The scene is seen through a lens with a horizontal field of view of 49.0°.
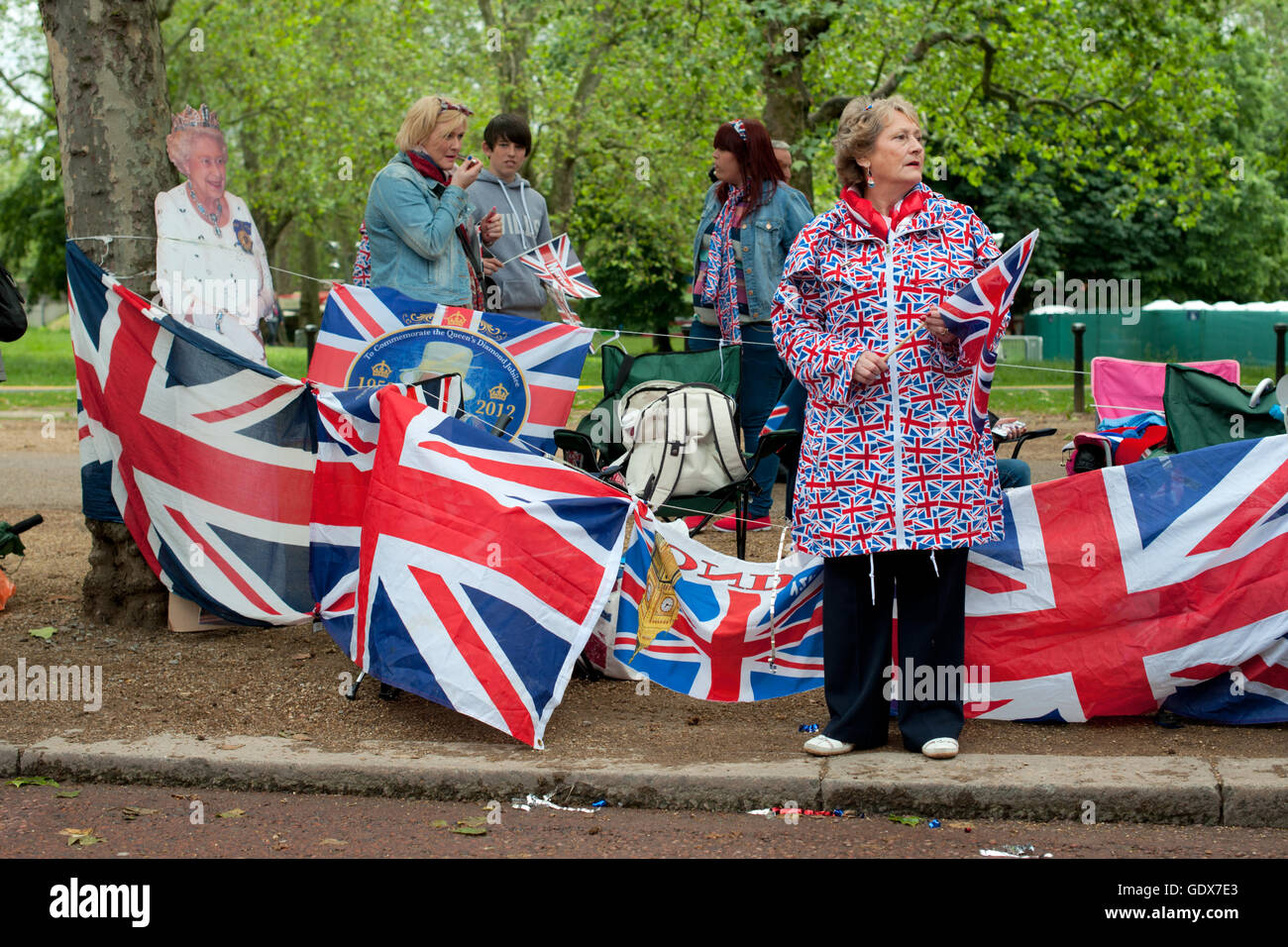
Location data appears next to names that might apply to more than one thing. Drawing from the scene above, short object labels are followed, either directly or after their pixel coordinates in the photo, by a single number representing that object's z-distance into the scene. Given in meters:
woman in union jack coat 4.36
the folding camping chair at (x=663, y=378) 6.30
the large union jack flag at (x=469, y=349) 5.95
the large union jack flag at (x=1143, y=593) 4.63
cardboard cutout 5.89
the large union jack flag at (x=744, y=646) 4.95
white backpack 6.21
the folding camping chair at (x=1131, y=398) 5.70
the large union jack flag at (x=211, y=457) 5.62
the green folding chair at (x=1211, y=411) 5.46
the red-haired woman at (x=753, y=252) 7.55
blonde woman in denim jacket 6.02
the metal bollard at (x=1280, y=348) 12.23
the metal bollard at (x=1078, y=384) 15.23
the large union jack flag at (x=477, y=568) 4.60
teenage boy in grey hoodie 7.08
